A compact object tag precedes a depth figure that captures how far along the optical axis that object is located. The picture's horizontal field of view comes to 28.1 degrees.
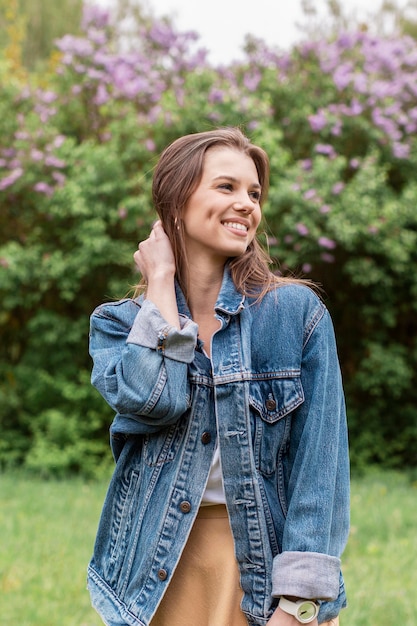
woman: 1.87
